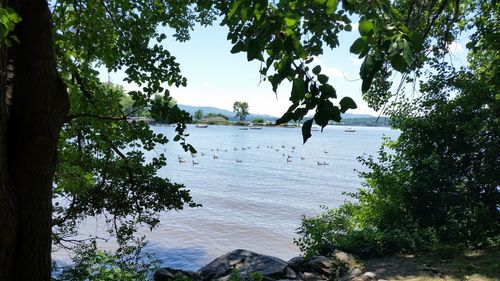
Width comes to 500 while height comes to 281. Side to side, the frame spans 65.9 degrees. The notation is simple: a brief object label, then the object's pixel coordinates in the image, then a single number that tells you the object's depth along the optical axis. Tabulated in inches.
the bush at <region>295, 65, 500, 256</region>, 370.6
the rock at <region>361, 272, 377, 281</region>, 306.4
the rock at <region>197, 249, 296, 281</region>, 378.9
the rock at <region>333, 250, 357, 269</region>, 362.3
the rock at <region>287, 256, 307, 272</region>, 393.1
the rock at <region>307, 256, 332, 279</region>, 363.0
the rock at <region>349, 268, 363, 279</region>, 326.6
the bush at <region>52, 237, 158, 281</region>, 263.7
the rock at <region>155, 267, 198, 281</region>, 395.2
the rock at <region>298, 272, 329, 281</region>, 358.6
